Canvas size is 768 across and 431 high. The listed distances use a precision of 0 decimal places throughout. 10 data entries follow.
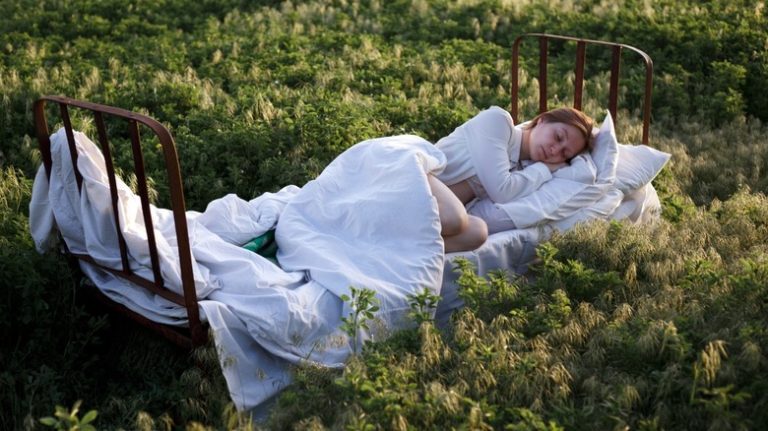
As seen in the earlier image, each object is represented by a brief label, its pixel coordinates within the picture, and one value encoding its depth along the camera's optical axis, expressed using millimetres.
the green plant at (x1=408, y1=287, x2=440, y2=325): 4660
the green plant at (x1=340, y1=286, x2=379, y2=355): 4586
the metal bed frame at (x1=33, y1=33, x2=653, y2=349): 4367
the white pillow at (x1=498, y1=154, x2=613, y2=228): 6133
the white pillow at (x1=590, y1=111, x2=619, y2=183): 6480
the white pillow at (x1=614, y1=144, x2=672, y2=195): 6680
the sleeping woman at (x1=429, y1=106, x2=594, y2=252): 6289
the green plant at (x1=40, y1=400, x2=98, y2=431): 3370
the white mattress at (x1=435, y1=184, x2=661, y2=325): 5633
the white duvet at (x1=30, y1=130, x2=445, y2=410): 4770
